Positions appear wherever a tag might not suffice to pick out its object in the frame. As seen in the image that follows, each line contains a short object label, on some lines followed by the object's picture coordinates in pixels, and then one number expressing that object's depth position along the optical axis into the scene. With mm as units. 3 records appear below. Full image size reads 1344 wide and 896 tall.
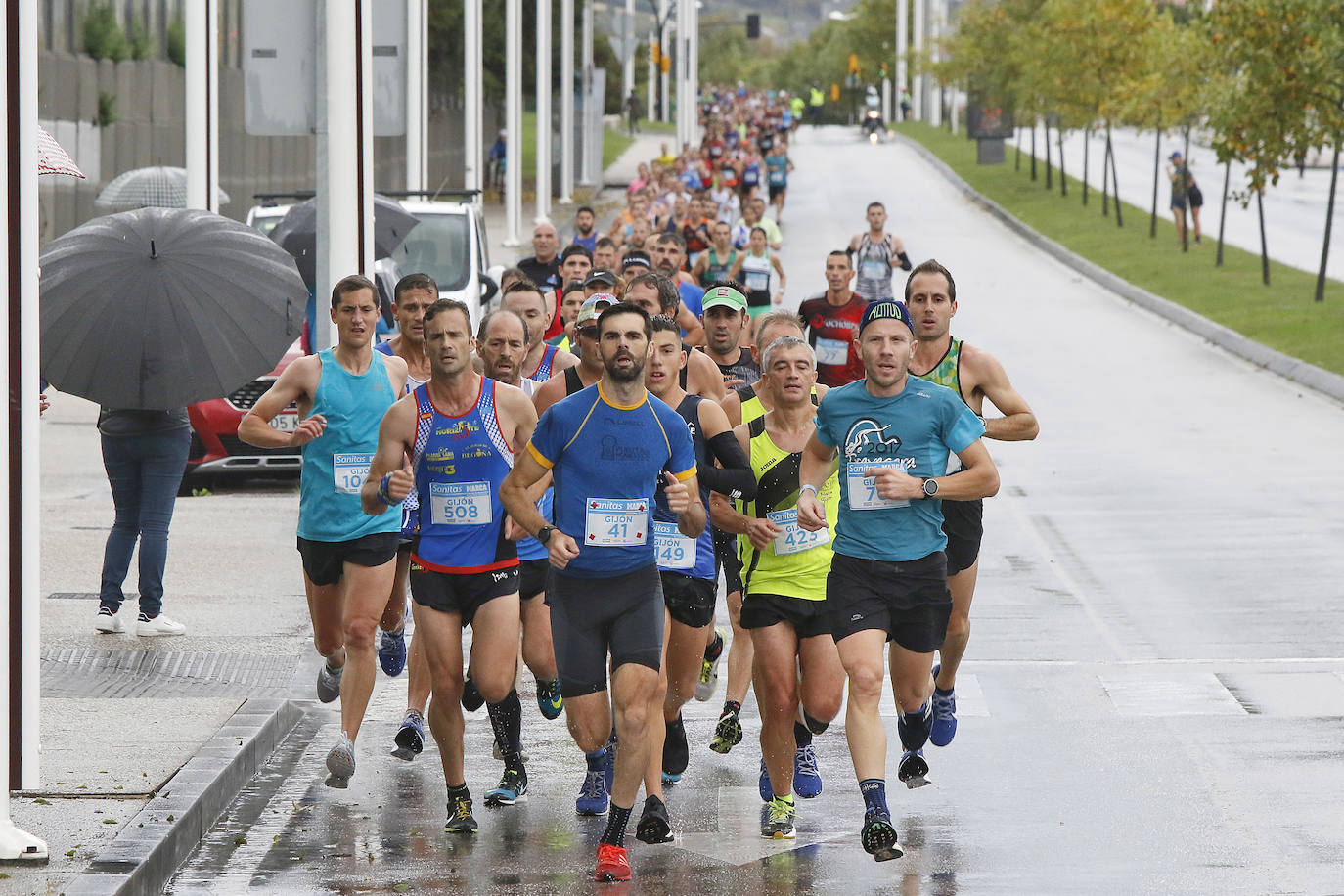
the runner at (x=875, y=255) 46344
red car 35531
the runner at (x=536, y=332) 20969
